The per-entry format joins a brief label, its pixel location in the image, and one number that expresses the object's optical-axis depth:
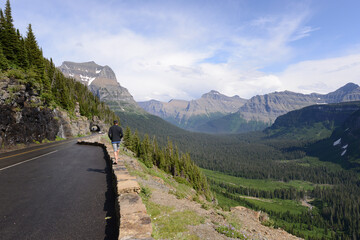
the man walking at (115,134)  13.29
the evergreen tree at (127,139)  61.24
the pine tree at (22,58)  38.30
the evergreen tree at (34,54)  47.38
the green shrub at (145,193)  9.94
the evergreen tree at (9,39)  36.31
